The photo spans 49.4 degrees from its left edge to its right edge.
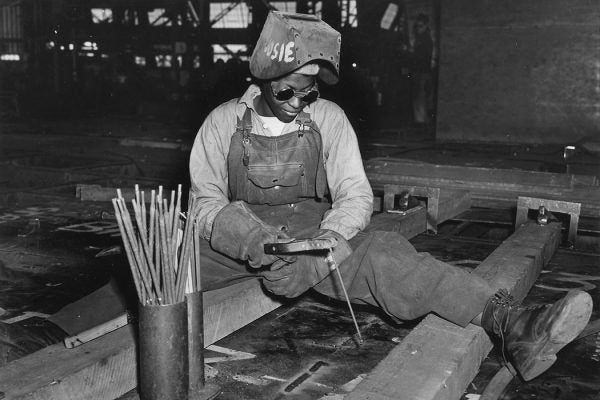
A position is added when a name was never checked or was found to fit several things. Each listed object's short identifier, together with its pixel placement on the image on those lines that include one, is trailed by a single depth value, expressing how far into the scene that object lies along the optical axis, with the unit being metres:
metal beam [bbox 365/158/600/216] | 5.90
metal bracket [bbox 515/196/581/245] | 4.75
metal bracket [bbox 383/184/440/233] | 5.09
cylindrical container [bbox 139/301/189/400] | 1.98
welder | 2.52
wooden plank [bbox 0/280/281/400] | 2.11
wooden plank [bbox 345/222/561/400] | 2.12
